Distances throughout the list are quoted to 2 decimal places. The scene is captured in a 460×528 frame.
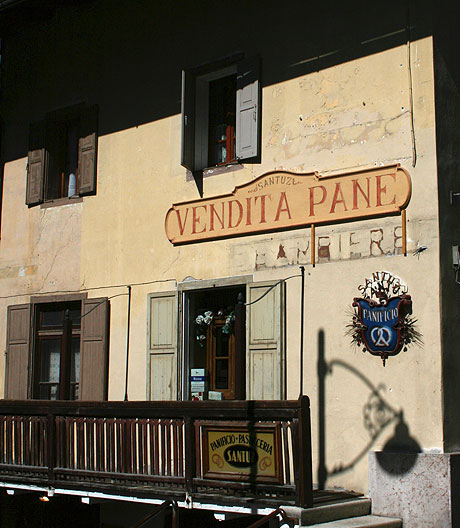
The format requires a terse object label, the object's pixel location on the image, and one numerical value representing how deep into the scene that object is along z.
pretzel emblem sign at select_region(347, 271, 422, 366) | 9.70
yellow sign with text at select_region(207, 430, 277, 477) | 8.48
